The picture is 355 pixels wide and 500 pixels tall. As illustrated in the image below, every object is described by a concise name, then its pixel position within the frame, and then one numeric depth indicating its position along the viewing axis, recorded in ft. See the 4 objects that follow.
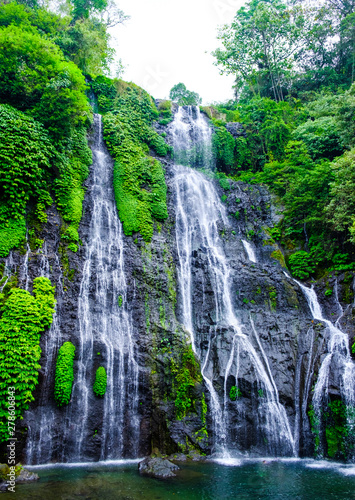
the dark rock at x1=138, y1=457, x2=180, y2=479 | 27.94
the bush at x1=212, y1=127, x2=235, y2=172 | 80.74
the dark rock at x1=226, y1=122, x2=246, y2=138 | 86.27
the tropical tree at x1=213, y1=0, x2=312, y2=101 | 103.40
